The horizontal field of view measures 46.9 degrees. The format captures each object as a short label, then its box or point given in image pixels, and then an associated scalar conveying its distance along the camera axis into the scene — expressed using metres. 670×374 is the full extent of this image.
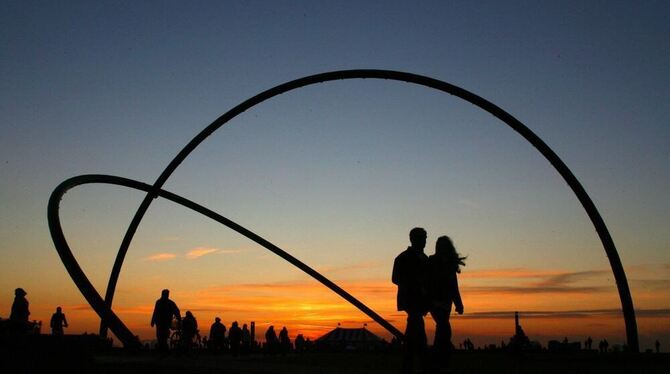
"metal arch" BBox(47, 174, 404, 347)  21.98
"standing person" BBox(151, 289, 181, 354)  23.42
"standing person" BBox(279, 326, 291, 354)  39.56
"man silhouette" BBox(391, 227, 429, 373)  11.84
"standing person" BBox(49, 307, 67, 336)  31.30
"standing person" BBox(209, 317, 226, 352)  35.84
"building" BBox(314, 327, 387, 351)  60.16
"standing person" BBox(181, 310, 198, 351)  28.25
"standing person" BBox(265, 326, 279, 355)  37.02
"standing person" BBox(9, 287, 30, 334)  21.86
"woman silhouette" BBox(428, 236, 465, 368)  12.08
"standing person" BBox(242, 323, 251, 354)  40.03
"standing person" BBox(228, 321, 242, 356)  33.94
